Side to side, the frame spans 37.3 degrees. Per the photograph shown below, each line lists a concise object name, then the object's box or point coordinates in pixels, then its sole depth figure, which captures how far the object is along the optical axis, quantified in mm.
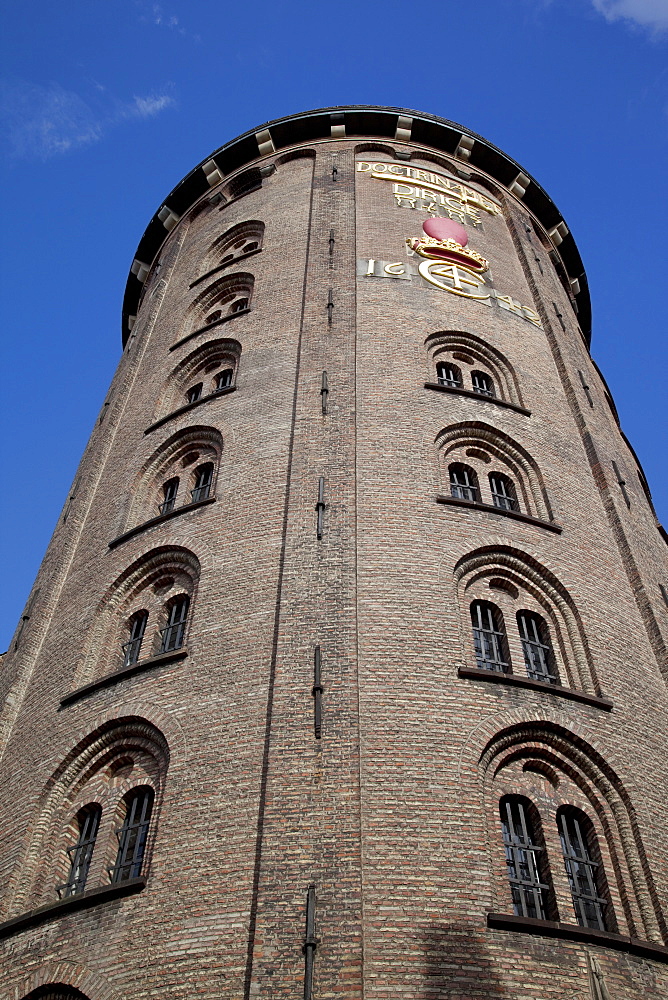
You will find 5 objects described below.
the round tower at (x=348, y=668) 9898
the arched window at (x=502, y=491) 16641
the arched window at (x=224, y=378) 20000
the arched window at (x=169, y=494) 17612
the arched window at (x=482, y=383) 19428
